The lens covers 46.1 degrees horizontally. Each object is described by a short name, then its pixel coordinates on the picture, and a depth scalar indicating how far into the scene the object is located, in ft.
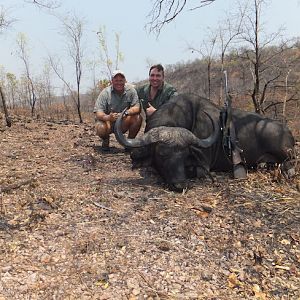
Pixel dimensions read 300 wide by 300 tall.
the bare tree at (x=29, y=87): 88.44
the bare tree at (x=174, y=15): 15.95
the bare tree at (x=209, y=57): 86.92
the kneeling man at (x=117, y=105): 21.98
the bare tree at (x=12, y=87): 104.49
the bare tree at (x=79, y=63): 75.10
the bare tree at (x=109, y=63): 84.37
